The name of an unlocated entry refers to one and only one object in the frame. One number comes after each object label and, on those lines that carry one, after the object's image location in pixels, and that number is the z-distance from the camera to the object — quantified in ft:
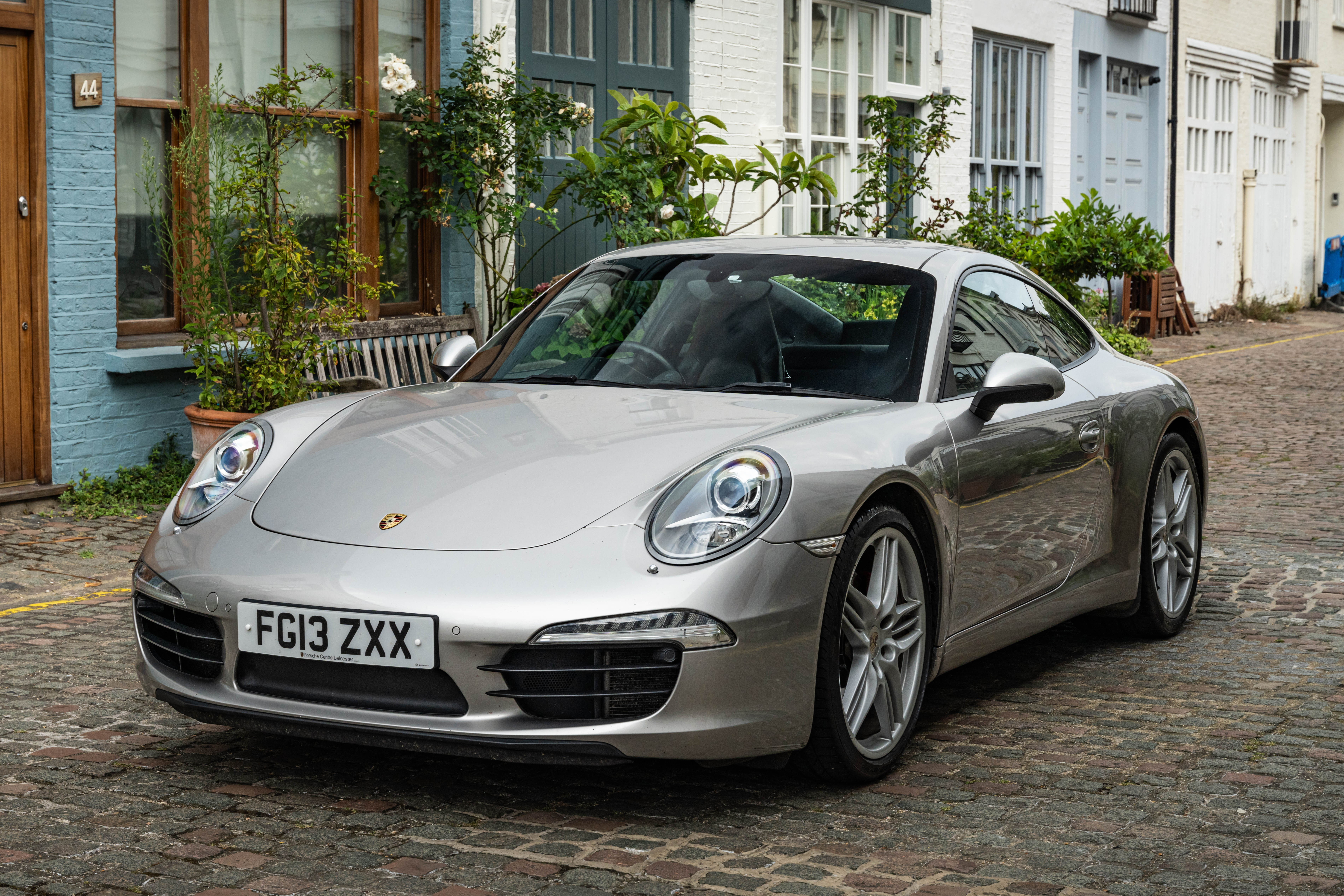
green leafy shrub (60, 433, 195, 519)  28.09
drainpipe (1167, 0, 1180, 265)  79.61
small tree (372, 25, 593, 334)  35.27
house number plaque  28.17
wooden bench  32.53
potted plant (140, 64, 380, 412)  28.71
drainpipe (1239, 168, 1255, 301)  90.53
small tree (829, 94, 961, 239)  46.85
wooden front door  27.37
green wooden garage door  39.70
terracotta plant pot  27.40
